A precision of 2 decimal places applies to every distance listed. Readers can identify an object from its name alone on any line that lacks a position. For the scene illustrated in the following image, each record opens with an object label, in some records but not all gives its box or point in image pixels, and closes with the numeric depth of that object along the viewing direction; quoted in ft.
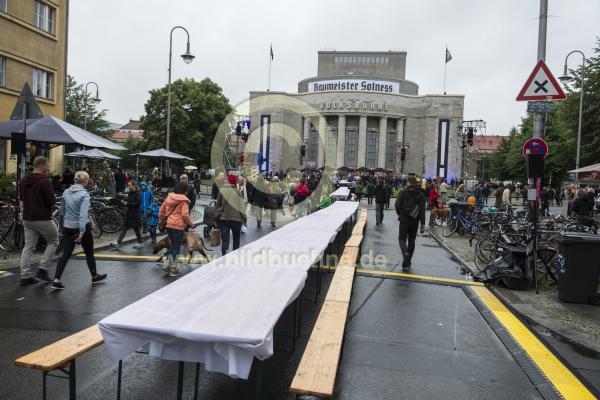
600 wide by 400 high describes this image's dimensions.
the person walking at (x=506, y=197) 83.15
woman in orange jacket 28.22
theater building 260.62
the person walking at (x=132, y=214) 38.37
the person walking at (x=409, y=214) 32.91
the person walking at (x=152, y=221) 40.91
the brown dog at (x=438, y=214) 61.98
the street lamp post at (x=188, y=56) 79.38
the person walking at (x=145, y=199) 41.91
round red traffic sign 27.81
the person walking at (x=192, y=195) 53.82
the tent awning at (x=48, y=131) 42.01
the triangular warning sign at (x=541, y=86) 26.65
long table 10.00
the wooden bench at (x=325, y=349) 10.32
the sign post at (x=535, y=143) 26.84
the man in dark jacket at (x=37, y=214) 24.31
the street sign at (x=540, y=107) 27.68
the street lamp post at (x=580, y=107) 99.76
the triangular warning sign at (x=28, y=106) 30.76
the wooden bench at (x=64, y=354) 10.59
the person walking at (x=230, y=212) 31.63
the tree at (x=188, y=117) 185.26
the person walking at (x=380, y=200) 63.31
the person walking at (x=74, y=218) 23.94
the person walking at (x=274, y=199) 57.77
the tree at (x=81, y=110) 168.86
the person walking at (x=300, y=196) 62.75
